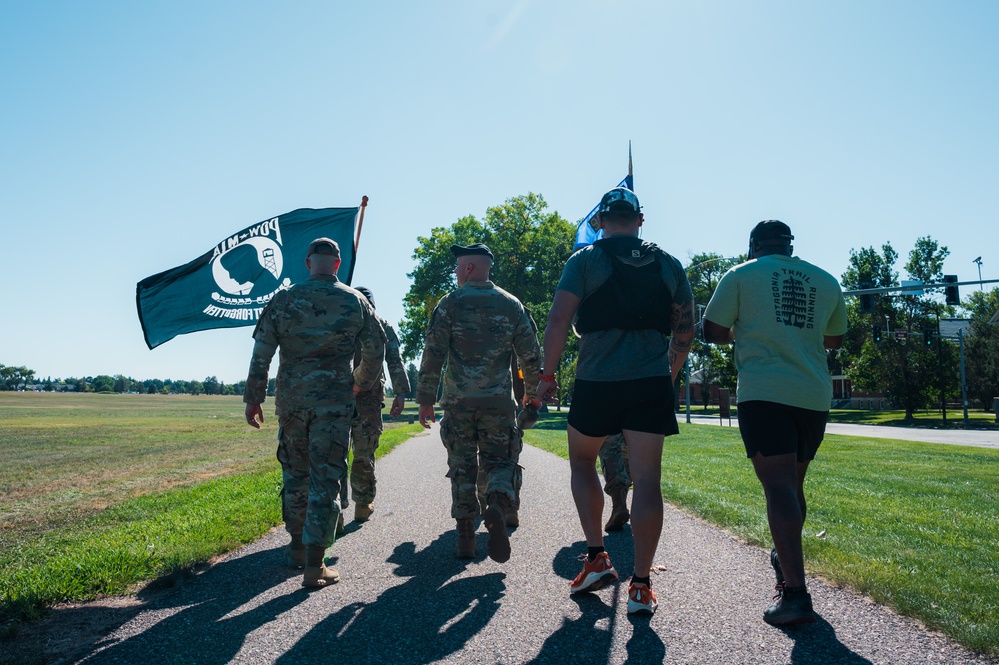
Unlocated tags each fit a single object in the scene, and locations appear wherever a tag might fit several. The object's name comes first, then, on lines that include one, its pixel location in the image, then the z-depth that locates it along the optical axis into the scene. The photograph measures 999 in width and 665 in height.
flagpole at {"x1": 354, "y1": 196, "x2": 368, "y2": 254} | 7.75
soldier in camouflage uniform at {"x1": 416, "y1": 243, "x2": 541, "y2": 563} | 4.84
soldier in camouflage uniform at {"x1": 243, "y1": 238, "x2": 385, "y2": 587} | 4.48
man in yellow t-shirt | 3.29
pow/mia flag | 7.12
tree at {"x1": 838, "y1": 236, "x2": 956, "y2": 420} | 43.84
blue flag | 9.06
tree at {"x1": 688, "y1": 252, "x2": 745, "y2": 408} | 49.69
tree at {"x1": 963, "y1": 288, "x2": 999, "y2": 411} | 50.66
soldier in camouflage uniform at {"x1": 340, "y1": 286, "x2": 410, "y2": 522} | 6.28
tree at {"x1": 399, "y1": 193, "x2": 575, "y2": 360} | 46.81
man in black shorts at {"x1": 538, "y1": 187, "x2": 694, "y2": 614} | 3.52
